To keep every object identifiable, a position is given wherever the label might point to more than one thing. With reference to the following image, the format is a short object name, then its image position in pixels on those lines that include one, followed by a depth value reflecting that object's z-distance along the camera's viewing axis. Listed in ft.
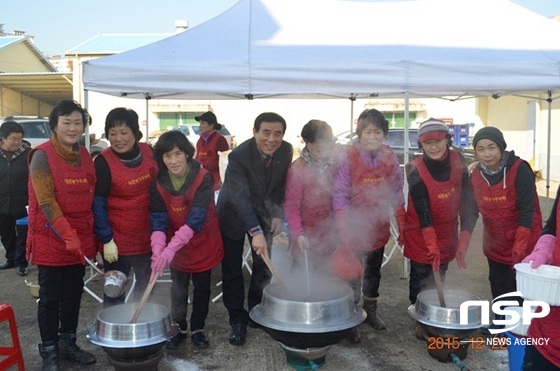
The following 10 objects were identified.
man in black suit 10.98
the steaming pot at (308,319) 7.99
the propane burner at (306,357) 8.45
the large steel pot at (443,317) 9.00
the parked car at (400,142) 38.47
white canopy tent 13.47
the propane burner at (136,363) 8.58
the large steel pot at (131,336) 8.27
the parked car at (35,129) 42.24
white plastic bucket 6.37
